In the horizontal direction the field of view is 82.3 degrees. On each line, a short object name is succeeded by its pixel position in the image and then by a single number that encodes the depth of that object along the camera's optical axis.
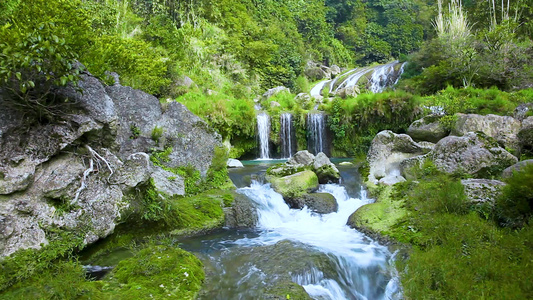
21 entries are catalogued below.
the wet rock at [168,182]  6.94
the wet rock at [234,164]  11.98
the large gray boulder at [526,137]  7.77
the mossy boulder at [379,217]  6.09
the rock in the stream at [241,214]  6.86
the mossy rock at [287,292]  3.68
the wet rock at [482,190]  5.41
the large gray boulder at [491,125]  9.56
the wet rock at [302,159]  10.36
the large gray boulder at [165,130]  8.11
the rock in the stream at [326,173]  9.42
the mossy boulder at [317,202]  7.70
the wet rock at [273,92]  20.52
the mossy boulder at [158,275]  3.65
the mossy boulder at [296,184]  8.23
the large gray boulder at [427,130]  11.34
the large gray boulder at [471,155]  6.93
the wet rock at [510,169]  5.92
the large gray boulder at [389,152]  9.43
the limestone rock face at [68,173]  4.13
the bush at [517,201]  4.61
